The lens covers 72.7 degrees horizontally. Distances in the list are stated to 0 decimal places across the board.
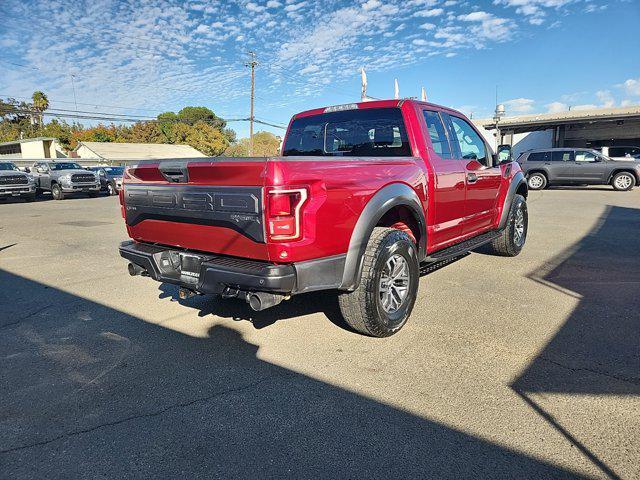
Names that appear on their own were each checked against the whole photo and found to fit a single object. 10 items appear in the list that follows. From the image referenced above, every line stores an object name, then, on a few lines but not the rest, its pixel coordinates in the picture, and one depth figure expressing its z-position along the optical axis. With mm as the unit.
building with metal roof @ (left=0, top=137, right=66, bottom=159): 47312
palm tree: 69175
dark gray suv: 18098
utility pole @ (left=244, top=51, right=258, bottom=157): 40031
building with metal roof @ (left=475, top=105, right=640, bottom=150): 31797
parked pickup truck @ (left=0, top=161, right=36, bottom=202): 17906
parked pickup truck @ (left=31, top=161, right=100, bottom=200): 20344
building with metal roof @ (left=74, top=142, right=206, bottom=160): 49784
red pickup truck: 2871
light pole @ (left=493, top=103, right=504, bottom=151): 22156
